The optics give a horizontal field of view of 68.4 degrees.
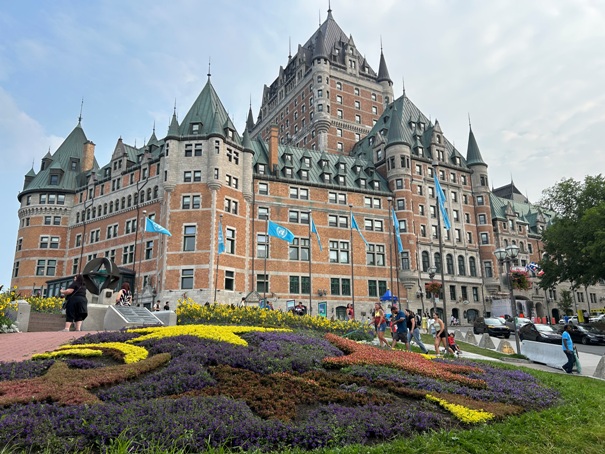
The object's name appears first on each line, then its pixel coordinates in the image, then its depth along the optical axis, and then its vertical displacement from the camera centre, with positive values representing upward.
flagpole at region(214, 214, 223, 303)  41.03 +4.06
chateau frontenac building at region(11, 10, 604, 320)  44.06 +11.50
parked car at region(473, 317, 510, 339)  35.25 -1.04
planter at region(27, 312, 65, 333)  20.39 -0.09
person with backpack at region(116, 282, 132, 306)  25.22 +1.27
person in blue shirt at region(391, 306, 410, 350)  19.12 -0.58
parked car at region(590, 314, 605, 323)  44.85 -0.65
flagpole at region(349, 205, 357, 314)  47.00 +3.17
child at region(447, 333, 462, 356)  20.85 -1.45
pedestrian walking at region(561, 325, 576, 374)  17.98 -1.53
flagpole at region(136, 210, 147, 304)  45.14 +6.44
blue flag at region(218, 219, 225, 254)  37.91 +6.51
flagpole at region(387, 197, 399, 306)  51.09 +9.41
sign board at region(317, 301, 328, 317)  47.53 +0.88
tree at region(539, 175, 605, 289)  40.72 +7.83
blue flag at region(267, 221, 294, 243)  35.09 +6.61
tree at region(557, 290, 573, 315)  65.75 +1.49
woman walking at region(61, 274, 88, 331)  16.67 +0.67
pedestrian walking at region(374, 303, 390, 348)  19.72 -0.33
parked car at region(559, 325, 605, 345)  31.33 -1.54
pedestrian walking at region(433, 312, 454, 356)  19.29 -0.94
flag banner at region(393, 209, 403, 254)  44.03 +8.40
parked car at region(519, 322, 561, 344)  29.17 -1.33
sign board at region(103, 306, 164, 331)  20.02 +0.05
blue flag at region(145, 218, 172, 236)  35.41 +7.15
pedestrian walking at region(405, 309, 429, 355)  20.61 -0.68
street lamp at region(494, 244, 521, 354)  23.33 +3.03
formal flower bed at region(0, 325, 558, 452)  6.11 -1.39
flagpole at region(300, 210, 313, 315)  44.07 +3.29
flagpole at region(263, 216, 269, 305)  42.96 +6.98
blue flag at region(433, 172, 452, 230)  35.59 +9.39
